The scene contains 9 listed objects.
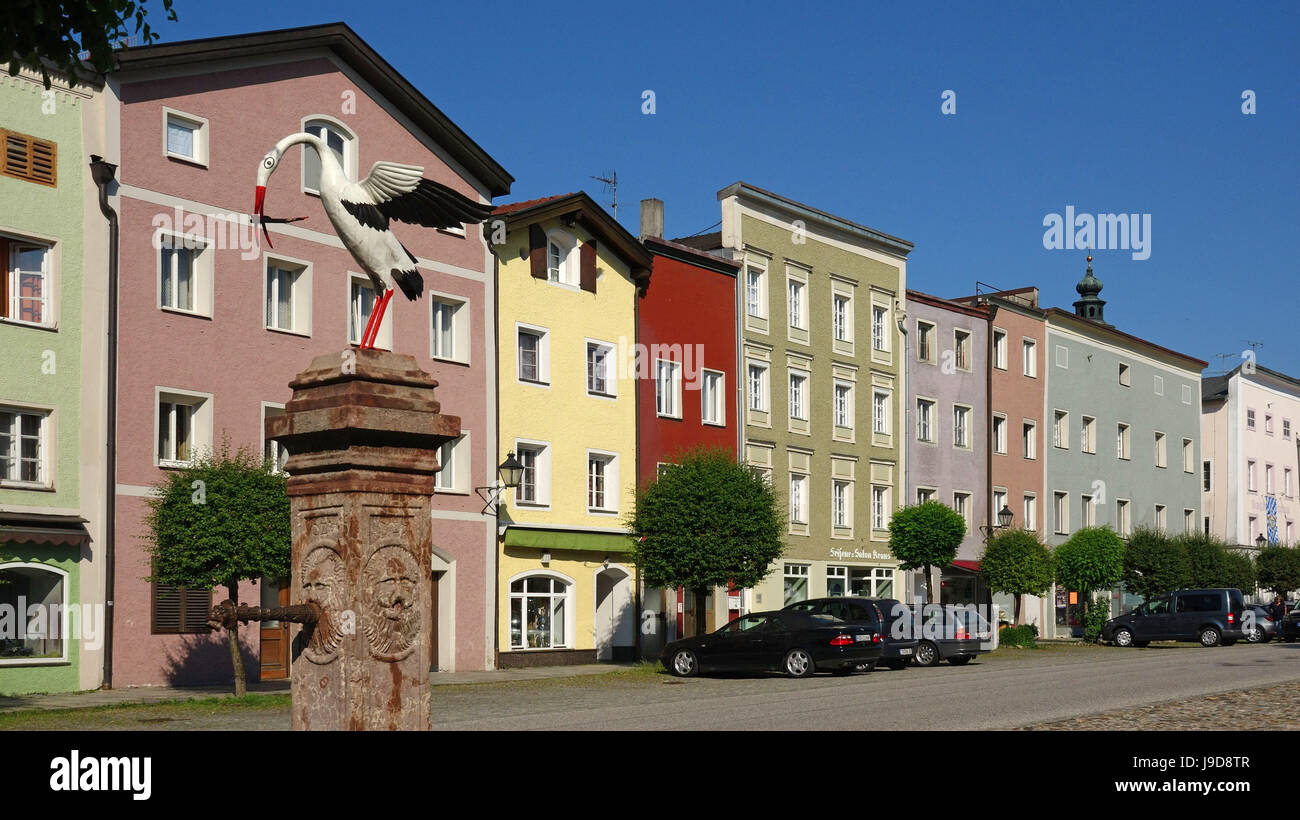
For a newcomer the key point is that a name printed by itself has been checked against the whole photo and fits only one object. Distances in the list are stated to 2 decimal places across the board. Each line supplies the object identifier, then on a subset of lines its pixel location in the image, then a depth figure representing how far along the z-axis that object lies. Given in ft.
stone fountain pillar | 28.48
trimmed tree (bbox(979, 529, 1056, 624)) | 156.87
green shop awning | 113.39
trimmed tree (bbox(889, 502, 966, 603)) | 146.00
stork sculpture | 31.73
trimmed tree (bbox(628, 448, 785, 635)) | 107.55
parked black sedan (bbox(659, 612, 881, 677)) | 97.55
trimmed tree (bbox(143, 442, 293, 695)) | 75.72
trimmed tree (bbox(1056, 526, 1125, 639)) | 168.66
